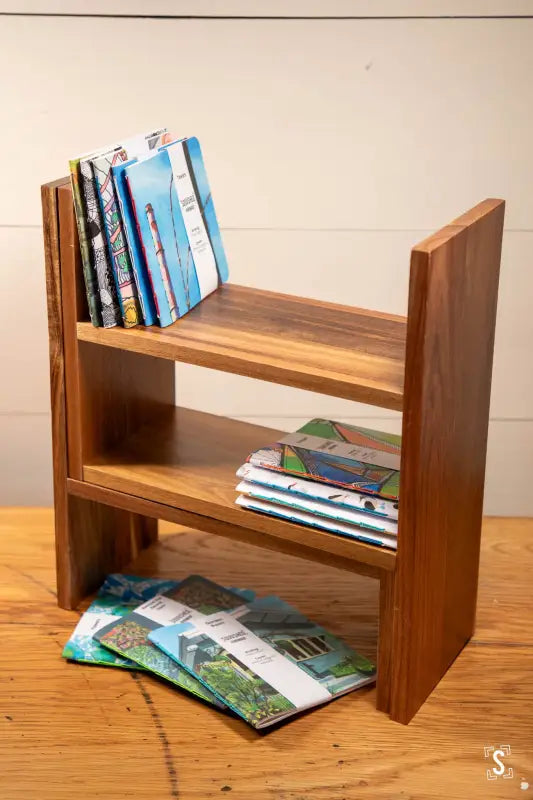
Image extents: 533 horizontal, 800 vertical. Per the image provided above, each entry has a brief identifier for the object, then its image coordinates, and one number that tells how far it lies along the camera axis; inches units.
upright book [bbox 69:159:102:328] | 59.6
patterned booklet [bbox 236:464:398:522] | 59.0
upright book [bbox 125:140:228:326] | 60.6
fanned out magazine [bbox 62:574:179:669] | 62.6
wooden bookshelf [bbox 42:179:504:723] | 57.3
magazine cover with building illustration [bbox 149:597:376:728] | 59.9
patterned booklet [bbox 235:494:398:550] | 59.0
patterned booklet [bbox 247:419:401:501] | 60.0
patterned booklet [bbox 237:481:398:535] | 58.9
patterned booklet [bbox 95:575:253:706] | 61.4
